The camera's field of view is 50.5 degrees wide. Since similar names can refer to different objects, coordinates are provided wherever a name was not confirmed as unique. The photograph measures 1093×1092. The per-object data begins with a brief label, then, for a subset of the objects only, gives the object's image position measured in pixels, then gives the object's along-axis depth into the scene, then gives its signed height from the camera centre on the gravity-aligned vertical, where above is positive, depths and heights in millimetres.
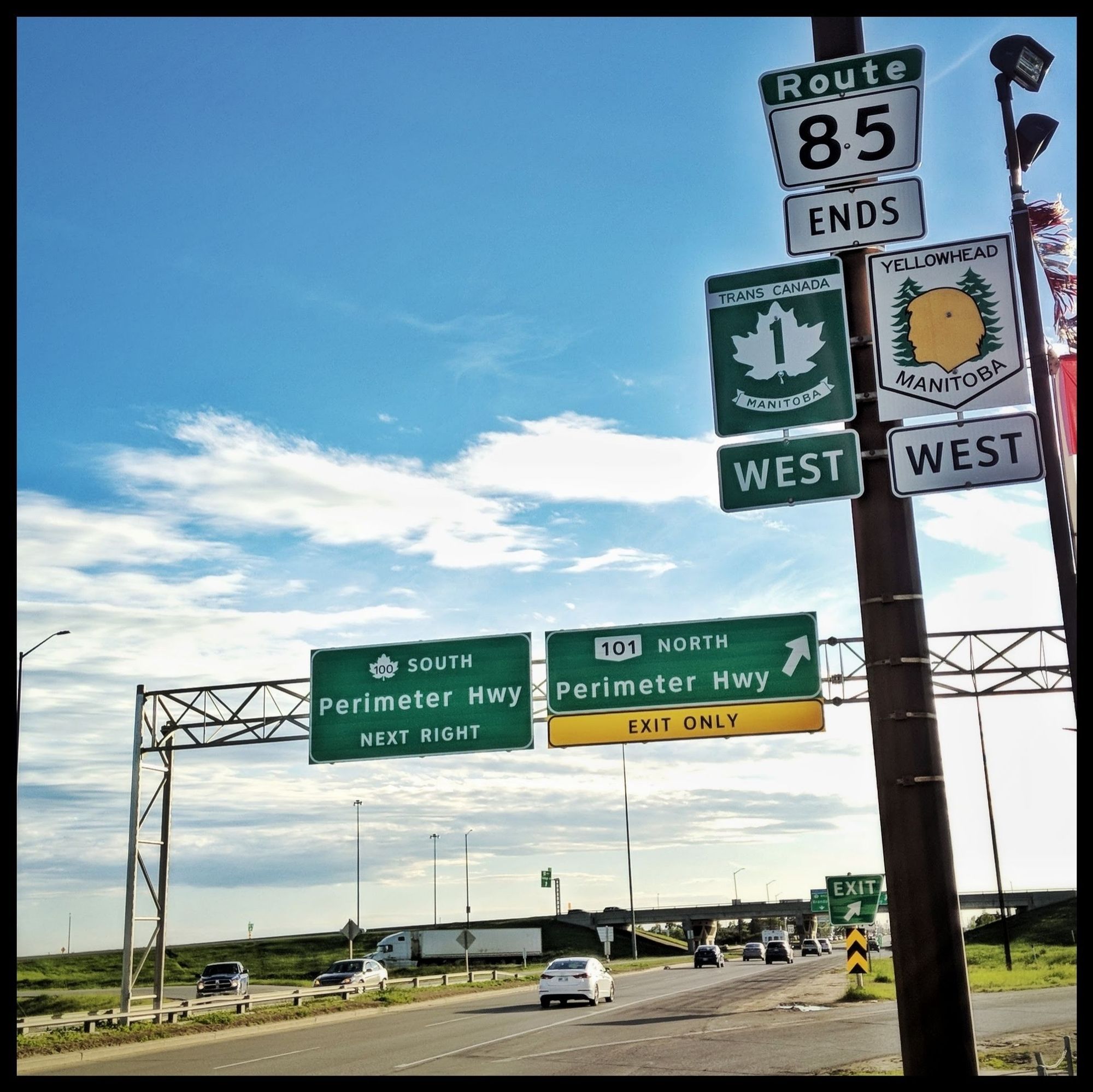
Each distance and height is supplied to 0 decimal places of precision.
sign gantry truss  24250 +1771
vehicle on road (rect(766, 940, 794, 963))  80125 -11532
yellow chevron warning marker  31500 -4676
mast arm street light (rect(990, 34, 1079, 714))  10844 +5365
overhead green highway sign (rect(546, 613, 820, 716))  13867 +1506
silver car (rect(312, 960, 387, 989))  45562 -6738
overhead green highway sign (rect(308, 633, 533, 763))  18688 +1589
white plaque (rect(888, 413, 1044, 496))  6445 +1732
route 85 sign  6844 +3872
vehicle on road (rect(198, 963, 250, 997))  47562 -6881
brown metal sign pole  5789 -100
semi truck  80188 -10163
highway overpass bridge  110875 -12521
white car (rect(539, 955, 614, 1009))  36438 -5868
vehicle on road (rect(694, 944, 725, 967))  75188 -10826
